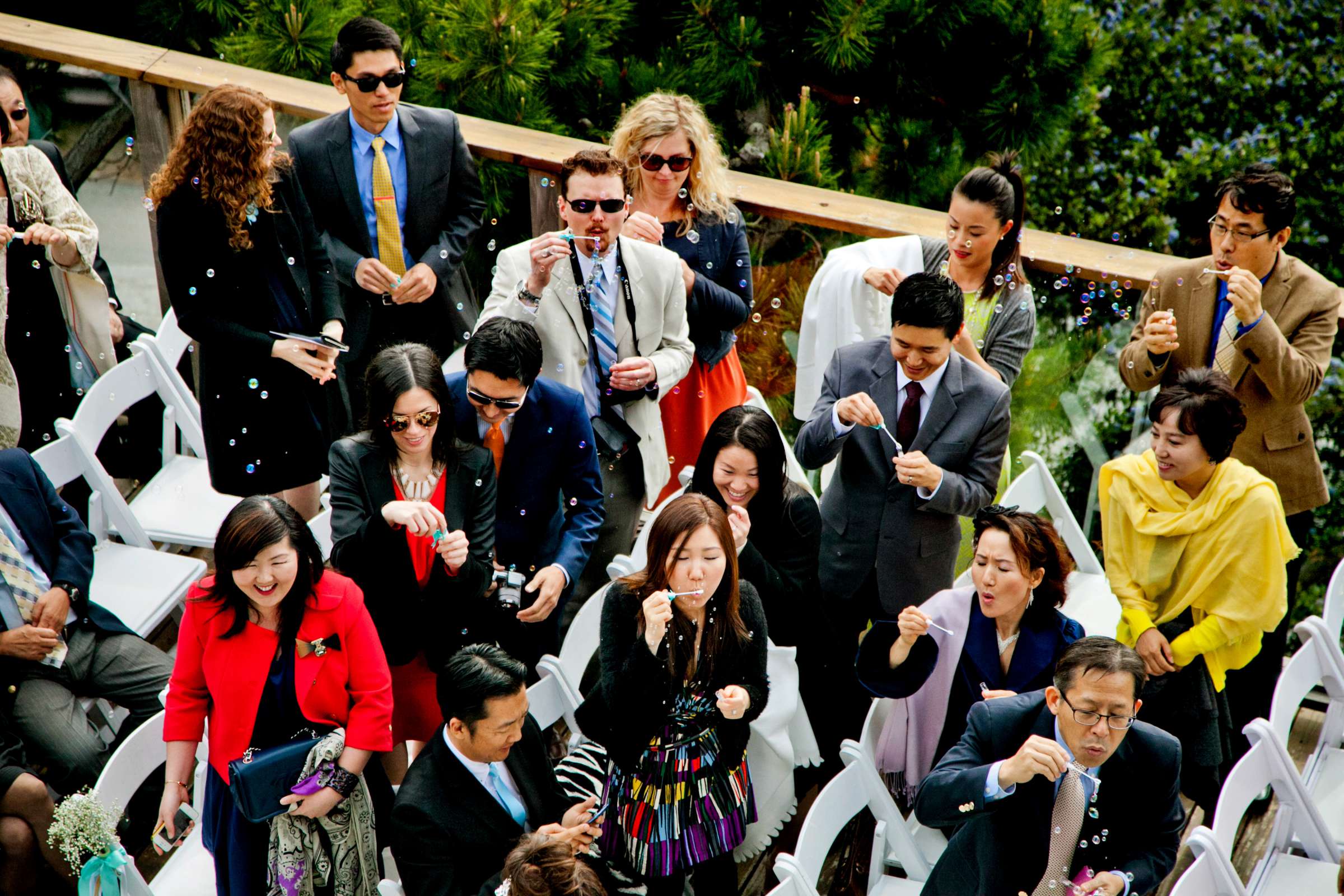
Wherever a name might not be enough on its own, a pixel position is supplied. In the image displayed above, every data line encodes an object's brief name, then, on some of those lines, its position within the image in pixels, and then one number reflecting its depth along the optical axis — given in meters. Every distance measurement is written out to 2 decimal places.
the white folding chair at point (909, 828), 7.26
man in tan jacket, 7.59
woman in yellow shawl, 7.27
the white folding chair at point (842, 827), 6.45
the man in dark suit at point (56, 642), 7.43
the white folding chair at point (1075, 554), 8.62
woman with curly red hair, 7.78
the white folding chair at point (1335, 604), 8.34
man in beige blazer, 7.97
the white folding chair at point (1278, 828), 6.87
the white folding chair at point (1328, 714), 7.55
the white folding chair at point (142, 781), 6.75
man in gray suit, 7.26
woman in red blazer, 6.51
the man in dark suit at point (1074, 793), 5.91
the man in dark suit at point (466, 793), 6.23
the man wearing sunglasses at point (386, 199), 8.37
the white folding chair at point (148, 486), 9.02
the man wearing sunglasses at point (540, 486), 7.65
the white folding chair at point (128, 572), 8.66
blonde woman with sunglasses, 8.30
